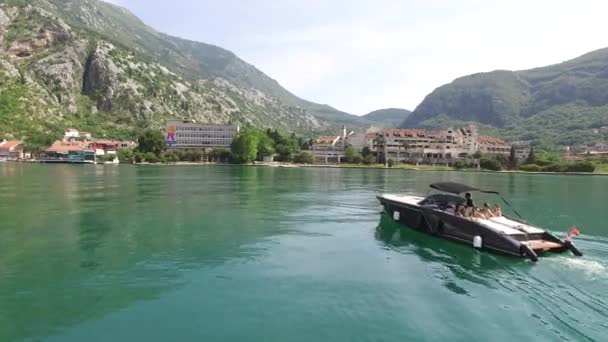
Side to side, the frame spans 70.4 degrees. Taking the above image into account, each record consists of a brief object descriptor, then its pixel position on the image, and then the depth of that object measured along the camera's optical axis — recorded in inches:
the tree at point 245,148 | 7317.9
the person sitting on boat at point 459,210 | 1058.6
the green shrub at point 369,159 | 7381.9
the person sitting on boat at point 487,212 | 1078.5
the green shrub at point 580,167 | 5969.5
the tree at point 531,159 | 6845.5
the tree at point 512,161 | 6737.2
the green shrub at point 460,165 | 6865.2
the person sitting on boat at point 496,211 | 1102.4
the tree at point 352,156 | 7564.0
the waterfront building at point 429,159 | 7682.1
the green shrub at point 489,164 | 6604.3
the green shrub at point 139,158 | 7386.8
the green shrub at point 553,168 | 6142.2
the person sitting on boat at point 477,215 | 1041.2
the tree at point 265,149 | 7790.4
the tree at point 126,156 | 7554.1
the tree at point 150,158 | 7396.7
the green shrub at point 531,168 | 6396.2
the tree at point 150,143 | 7618.1
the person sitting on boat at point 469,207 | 1044.5
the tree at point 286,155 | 7812.0
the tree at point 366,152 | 7659.9
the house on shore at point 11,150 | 7298.2
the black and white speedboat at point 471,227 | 903.1
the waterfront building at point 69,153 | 7327.8
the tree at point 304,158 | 7604.8
